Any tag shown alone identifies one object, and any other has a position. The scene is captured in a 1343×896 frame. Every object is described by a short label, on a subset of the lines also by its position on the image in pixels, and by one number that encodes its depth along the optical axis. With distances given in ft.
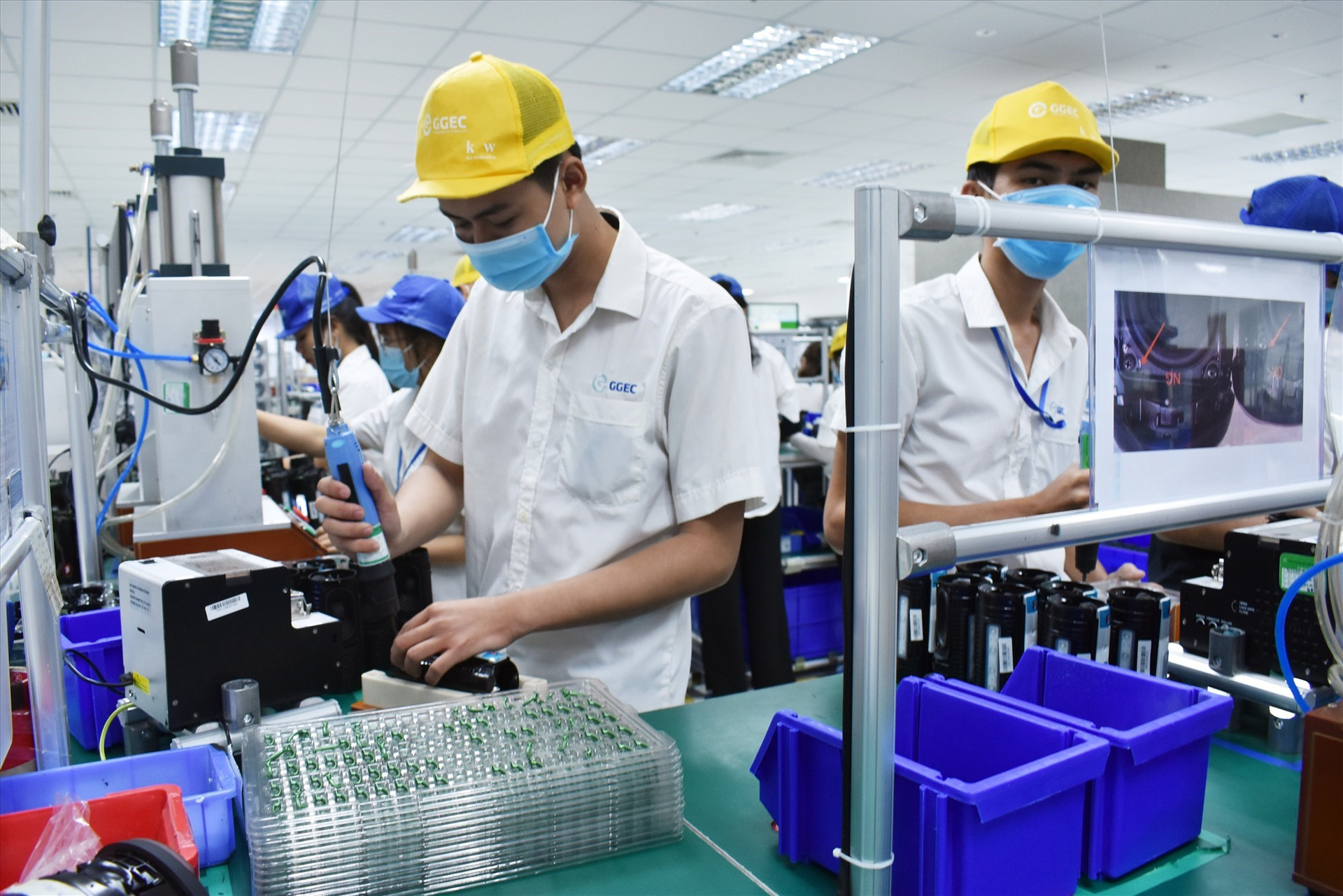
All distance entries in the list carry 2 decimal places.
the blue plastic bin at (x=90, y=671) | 3.96
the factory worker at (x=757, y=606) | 10.89
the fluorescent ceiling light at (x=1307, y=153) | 25.84
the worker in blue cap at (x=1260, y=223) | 5.34
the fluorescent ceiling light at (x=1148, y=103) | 20.80
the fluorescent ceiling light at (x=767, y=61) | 17.03
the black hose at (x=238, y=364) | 4.35
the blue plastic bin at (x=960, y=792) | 2.35
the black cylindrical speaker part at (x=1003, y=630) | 3.67
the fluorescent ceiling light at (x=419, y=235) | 34.06
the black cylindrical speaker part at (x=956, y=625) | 3.77
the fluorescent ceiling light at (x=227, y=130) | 20.03
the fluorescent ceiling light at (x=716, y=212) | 32.68
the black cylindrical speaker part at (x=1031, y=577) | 3.97
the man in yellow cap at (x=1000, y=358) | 4.92
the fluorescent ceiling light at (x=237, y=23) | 14.38
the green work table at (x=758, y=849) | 2.73
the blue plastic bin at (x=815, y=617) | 13.28
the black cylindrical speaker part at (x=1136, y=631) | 3.61
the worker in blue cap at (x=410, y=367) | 6.89
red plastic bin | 2.37
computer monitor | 21.05
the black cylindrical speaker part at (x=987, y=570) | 3.99
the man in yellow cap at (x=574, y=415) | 4.06
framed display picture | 2.70
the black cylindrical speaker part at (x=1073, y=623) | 3.55
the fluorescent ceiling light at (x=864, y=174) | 26.91
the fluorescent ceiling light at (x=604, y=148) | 23.41
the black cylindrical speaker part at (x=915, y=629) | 3.84
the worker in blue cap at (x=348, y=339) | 9.91
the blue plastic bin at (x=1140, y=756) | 2.67
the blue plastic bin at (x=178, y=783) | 2.79
